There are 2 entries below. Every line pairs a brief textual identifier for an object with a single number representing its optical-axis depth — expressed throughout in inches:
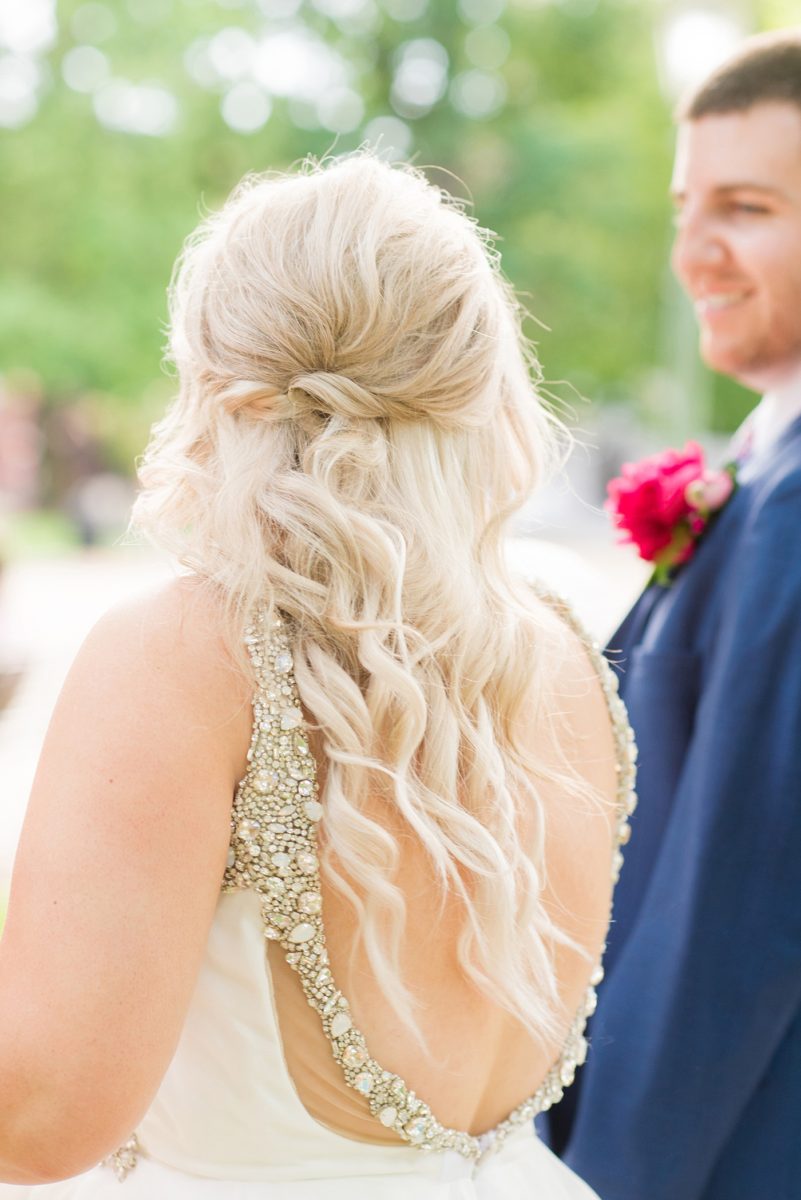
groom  89.7
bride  72.9
